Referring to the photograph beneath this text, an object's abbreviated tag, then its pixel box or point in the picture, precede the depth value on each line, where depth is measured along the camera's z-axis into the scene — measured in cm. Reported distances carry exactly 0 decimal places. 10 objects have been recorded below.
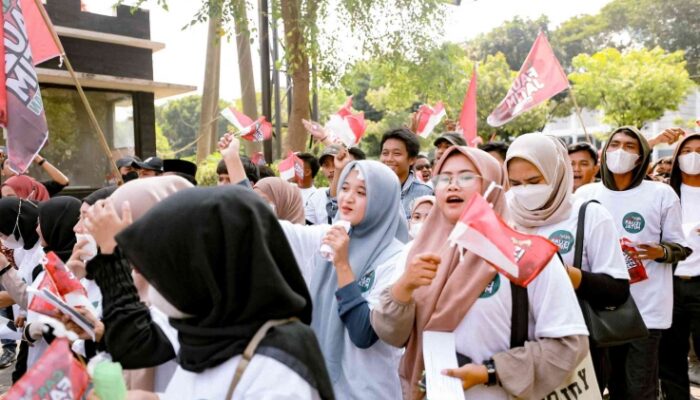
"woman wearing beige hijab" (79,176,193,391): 195
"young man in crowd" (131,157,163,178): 593
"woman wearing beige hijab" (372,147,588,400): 199
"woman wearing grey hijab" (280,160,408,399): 246
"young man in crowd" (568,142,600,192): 439
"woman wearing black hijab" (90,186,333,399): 145
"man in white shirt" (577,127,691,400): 343
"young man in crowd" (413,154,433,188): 755
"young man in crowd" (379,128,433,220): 480
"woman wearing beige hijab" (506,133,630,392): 256
